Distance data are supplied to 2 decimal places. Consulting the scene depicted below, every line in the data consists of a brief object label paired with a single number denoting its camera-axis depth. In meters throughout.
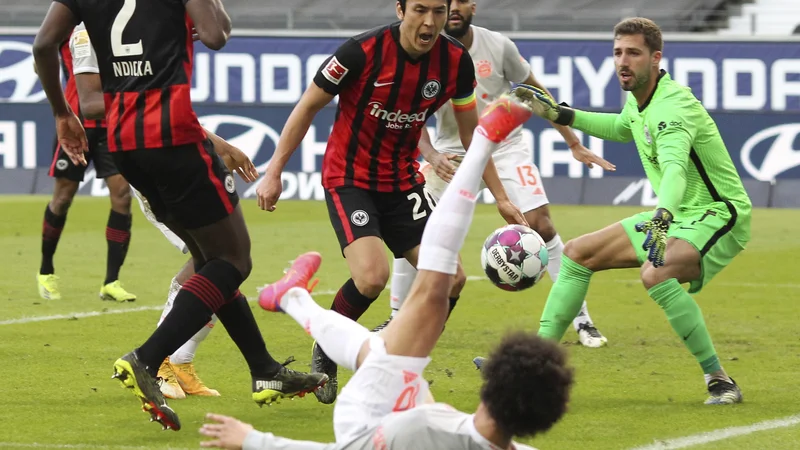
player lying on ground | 8.51
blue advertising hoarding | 36.09
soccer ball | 14.09
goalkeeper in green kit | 13.23
